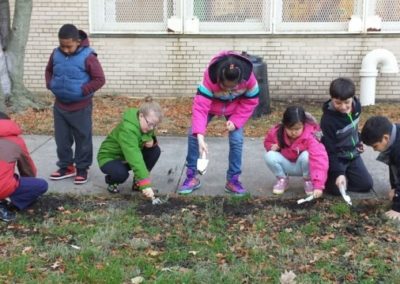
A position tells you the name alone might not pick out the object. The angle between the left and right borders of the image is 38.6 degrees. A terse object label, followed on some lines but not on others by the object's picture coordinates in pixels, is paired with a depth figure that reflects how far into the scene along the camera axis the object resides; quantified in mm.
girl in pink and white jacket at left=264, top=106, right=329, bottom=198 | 4828
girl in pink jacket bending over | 4758
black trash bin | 8320
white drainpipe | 8961
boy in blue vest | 5230
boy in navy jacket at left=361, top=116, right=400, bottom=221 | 4438
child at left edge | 4414
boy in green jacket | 4723
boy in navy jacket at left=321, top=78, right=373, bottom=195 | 4824
